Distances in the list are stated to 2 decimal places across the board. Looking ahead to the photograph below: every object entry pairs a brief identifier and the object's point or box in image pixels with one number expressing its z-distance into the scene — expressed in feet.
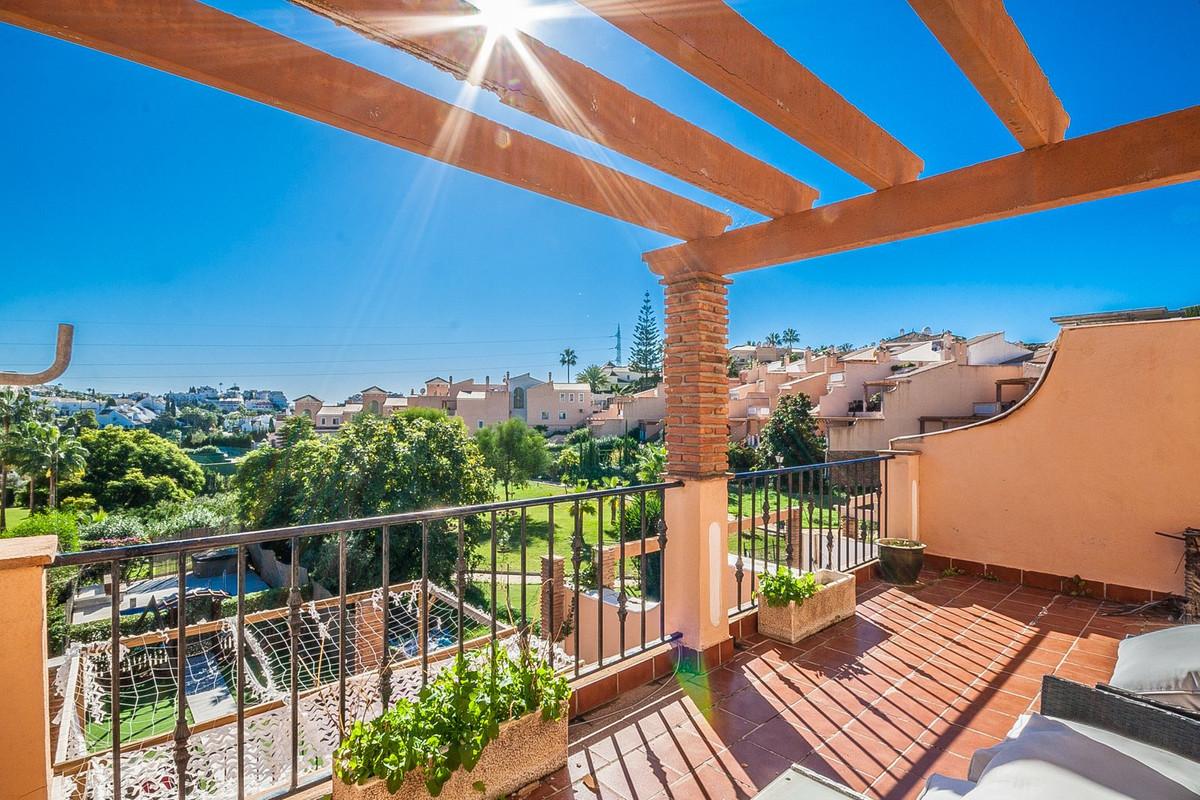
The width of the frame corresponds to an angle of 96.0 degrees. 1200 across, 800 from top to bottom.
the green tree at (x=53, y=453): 77.97
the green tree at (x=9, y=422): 77.25
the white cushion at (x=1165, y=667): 5.00
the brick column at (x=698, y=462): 9.75
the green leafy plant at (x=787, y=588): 10.55
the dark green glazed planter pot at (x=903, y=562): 13.79
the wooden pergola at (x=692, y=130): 4.42
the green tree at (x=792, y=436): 71.77
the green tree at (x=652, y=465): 55.12
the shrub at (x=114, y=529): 62.75
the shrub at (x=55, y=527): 53.78
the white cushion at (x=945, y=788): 4.26
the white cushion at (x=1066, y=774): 3.53
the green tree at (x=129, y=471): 84.79
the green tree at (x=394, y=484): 48.39
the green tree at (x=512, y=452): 87.25
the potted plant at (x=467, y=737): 5.27
